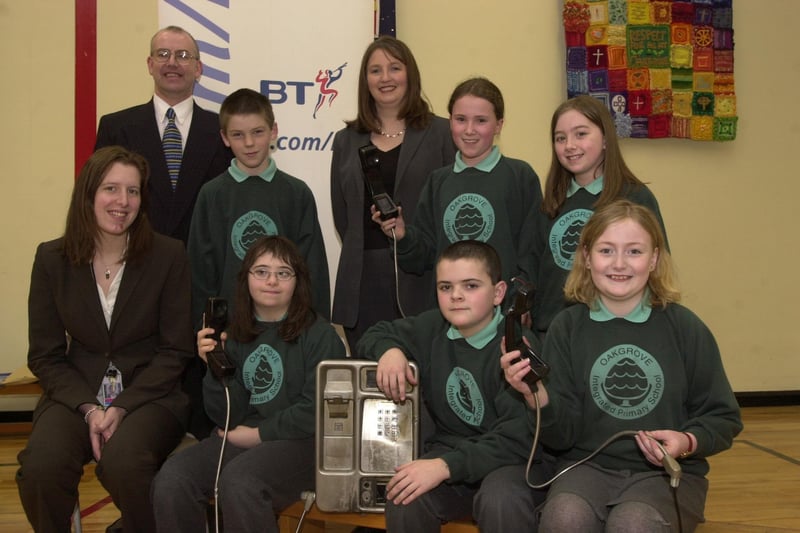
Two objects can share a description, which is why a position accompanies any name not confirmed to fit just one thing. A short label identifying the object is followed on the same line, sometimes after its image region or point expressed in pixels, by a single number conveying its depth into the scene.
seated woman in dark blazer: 2.47
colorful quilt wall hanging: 4.67
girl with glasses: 2.27
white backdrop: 3.89
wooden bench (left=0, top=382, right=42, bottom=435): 4.50
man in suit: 3.19
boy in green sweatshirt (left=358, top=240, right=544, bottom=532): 2.10
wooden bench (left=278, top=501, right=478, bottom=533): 2.18
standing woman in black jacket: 2.98
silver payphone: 2.21
